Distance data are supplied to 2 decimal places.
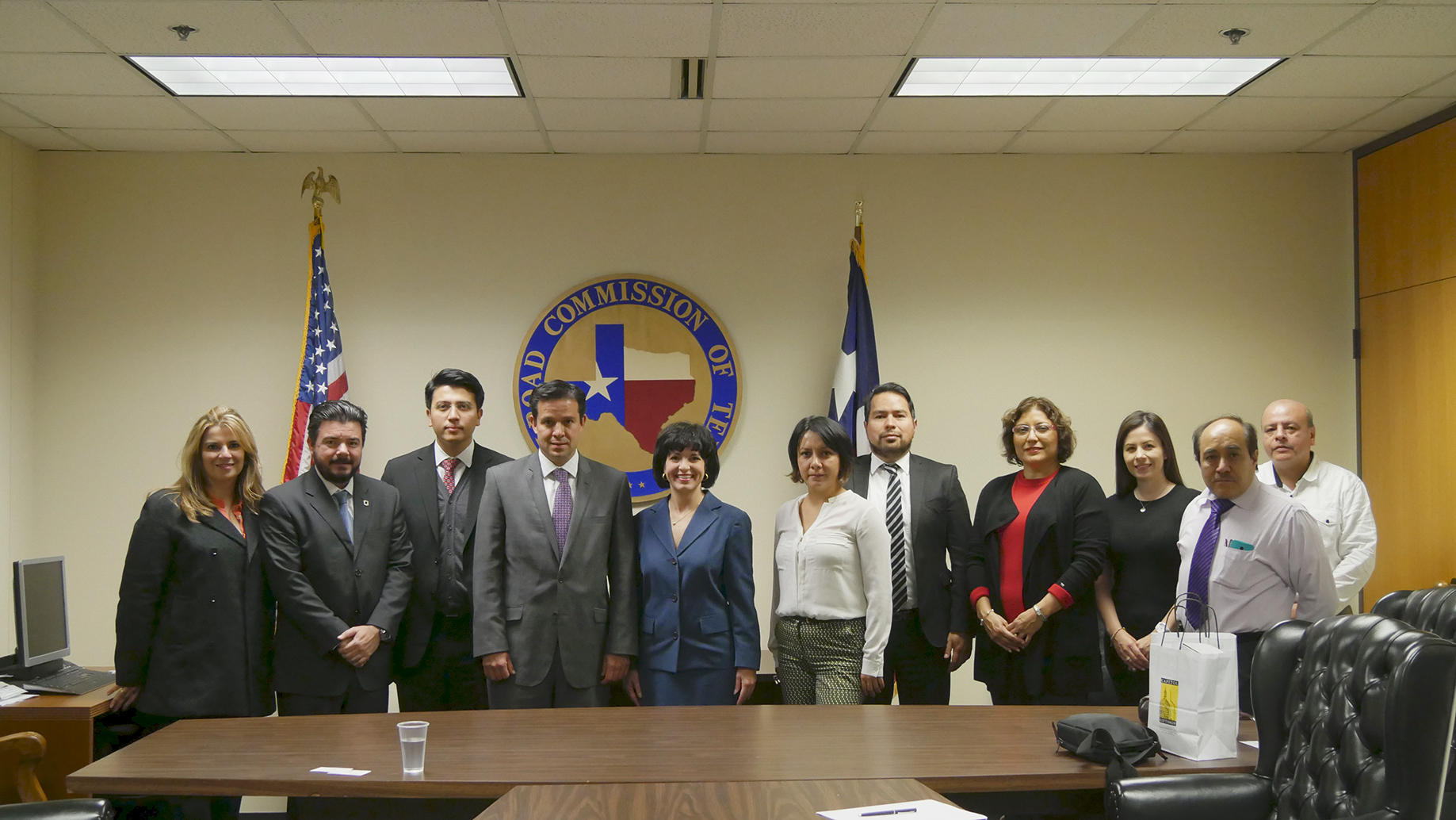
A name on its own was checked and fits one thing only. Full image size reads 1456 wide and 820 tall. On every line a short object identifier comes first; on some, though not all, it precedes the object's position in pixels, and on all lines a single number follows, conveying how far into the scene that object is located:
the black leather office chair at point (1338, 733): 1.94
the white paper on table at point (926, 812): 1.96
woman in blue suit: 3.37
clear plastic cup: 2.24
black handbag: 2.34
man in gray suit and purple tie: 3.36
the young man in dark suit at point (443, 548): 3.59
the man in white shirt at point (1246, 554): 3.10
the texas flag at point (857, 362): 4.93
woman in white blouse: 3.33
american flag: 4.79
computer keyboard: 3.34
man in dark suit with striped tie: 3.71
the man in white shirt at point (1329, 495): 4.12
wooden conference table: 2.25
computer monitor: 3.38
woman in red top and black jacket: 3.57
